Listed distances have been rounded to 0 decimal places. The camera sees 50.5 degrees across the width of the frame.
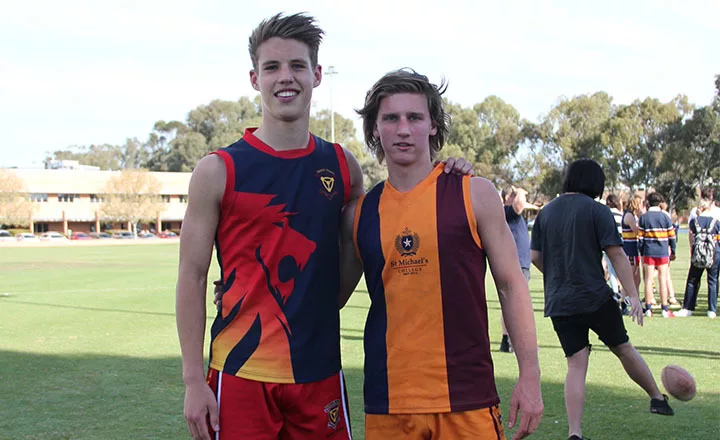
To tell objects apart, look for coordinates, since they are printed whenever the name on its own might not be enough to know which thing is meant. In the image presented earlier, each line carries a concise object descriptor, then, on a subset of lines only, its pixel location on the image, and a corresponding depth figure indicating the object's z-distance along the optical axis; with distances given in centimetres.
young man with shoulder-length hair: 321
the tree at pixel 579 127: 6372
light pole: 6219
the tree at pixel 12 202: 8169
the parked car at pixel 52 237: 7386
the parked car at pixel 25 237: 7229
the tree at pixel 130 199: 9106
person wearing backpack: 1295
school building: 9081
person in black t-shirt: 596
